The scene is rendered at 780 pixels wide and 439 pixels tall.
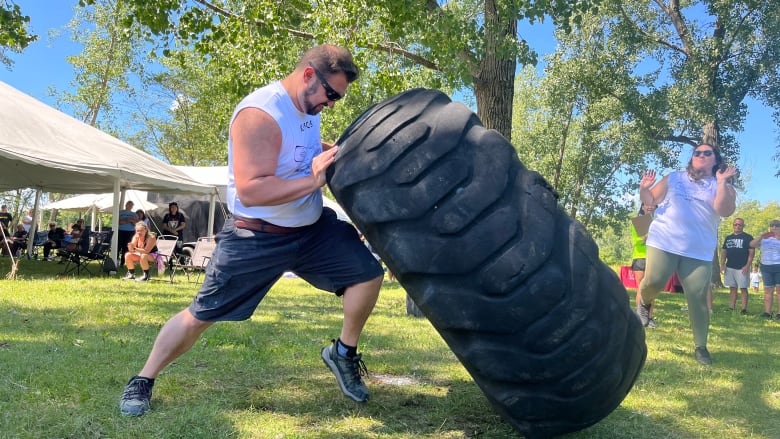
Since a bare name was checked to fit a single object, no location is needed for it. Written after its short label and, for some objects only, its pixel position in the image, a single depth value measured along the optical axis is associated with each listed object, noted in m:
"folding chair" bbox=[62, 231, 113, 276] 12.36
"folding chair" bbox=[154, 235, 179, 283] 12.17
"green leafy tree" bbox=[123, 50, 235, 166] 33.00
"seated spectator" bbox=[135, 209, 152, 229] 15.07
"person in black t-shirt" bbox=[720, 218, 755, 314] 11.23
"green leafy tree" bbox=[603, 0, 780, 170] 16.41
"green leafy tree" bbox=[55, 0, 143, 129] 29.92
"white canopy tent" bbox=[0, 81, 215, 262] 10.62
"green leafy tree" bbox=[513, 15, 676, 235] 18.61
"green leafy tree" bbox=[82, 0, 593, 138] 8.48
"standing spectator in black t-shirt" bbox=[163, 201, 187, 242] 15.52
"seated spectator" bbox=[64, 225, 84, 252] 12.46
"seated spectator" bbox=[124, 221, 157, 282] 11.40
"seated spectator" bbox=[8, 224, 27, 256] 16.03
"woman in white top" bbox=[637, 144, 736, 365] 4.96
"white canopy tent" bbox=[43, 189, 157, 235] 23.23
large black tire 2.21
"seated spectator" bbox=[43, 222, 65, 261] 16.59
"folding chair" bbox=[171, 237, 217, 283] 11.90
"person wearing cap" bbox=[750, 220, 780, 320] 10.23
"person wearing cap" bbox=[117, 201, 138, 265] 14.61
